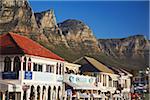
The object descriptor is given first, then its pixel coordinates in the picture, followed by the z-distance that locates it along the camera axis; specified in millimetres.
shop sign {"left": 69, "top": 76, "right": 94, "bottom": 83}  45950
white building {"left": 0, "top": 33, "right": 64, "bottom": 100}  35500
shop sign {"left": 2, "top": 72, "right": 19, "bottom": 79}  35631
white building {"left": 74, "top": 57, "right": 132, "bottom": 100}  59688
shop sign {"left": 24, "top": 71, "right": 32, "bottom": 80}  35891
